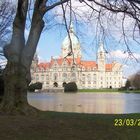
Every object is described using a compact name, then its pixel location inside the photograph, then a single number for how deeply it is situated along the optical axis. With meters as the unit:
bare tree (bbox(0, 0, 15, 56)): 17.81
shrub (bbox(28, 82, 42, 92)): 66.14
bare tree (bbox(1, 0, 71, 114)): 7.46
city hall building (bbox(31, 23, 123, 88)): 83.98
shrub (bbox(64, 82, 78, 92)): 69.21
